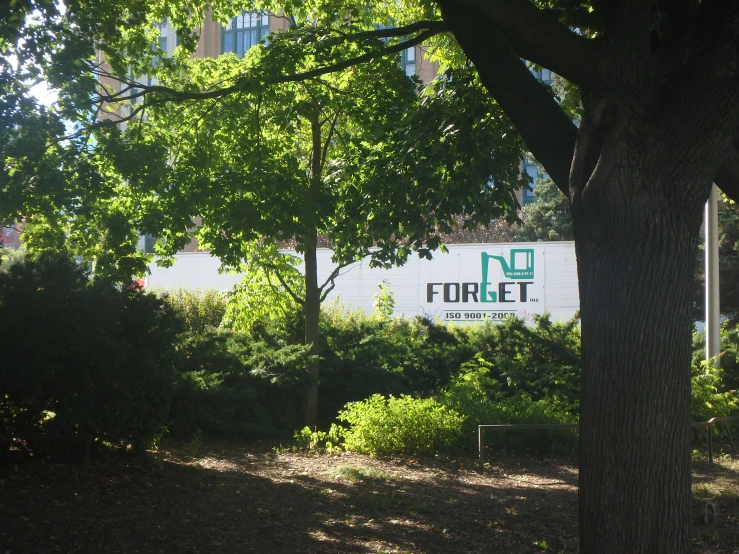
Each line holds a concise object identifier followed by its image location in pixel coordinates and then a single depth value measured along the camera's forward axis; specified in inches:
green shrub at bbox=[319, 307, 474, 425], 532.4
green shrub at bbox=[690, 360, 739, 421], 487.5
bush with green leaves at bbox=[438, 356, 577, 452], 422.0
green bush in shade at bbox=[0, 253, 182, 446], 282.4
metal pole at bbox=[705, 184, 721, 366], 585.3
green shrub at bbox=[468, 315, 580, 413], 504.1
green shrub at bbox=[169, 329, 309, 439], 432.5
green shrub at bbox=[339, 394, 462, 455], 409.1
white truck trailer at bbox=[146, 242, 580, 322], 1077.1
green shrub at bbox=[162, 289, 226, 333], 927.0
